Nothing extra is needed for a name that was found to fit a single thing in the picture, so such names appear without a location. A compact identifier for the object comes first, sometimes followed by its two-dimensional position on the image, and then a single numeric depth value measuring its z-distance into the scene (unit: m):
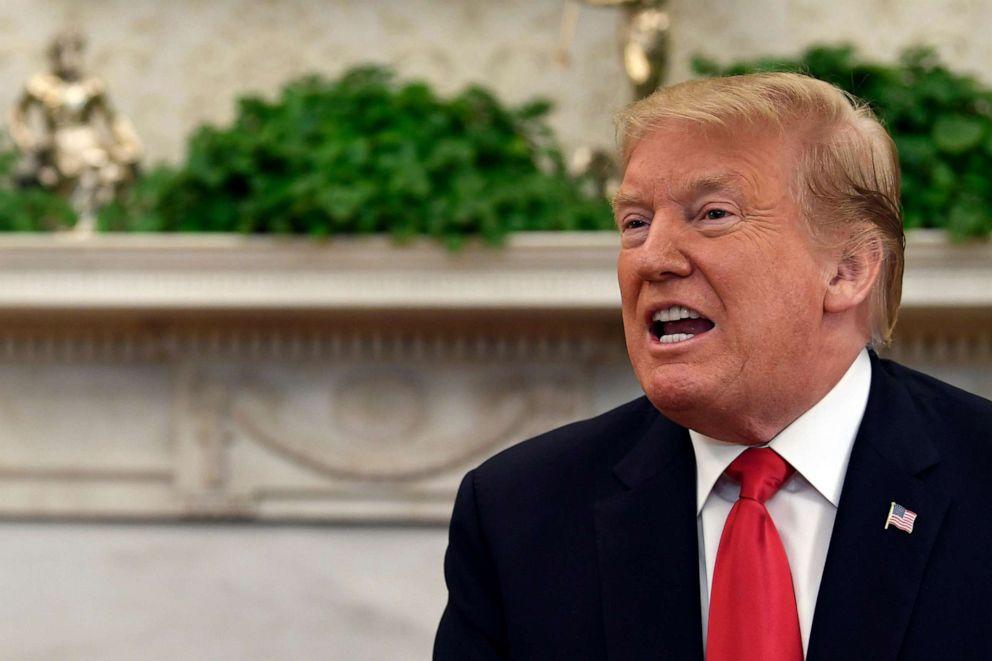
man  1.98
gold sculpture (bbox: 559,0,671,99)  5.95
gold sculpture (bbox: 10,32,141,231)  6.22
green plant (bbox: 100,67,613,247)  5.47
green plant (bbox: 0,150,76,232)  5.88
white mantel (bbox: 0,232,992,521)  5.55
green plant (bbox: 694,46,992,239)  5.34
